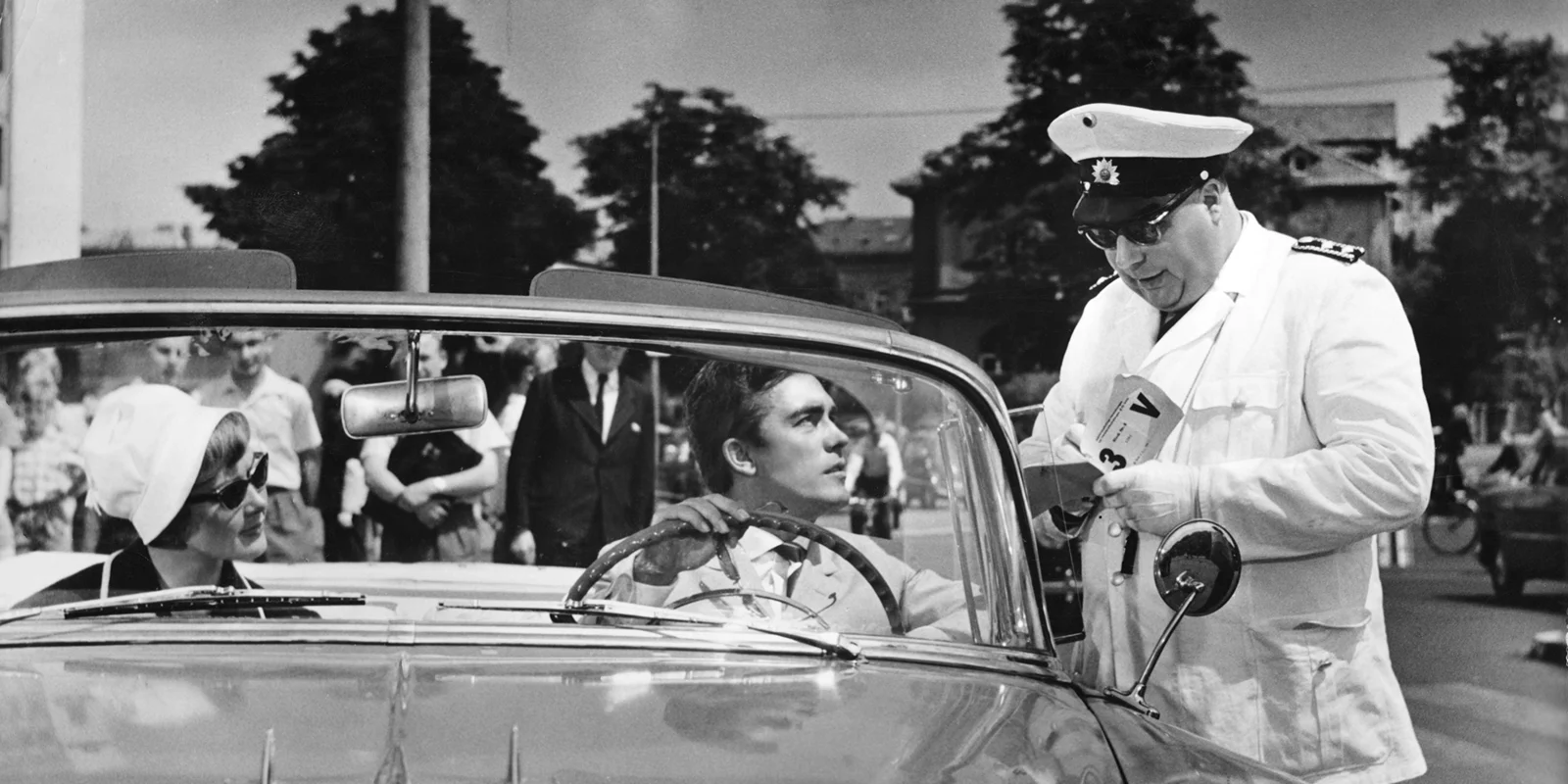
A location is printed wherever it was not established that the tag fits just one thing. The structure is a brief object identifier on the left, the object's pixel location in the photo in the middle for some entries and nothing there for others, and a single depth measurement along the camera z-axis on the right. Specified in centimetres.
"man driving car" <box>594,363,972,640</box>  253
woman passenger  266
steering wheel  256
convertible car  186
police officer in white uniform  301
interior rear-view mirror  247
